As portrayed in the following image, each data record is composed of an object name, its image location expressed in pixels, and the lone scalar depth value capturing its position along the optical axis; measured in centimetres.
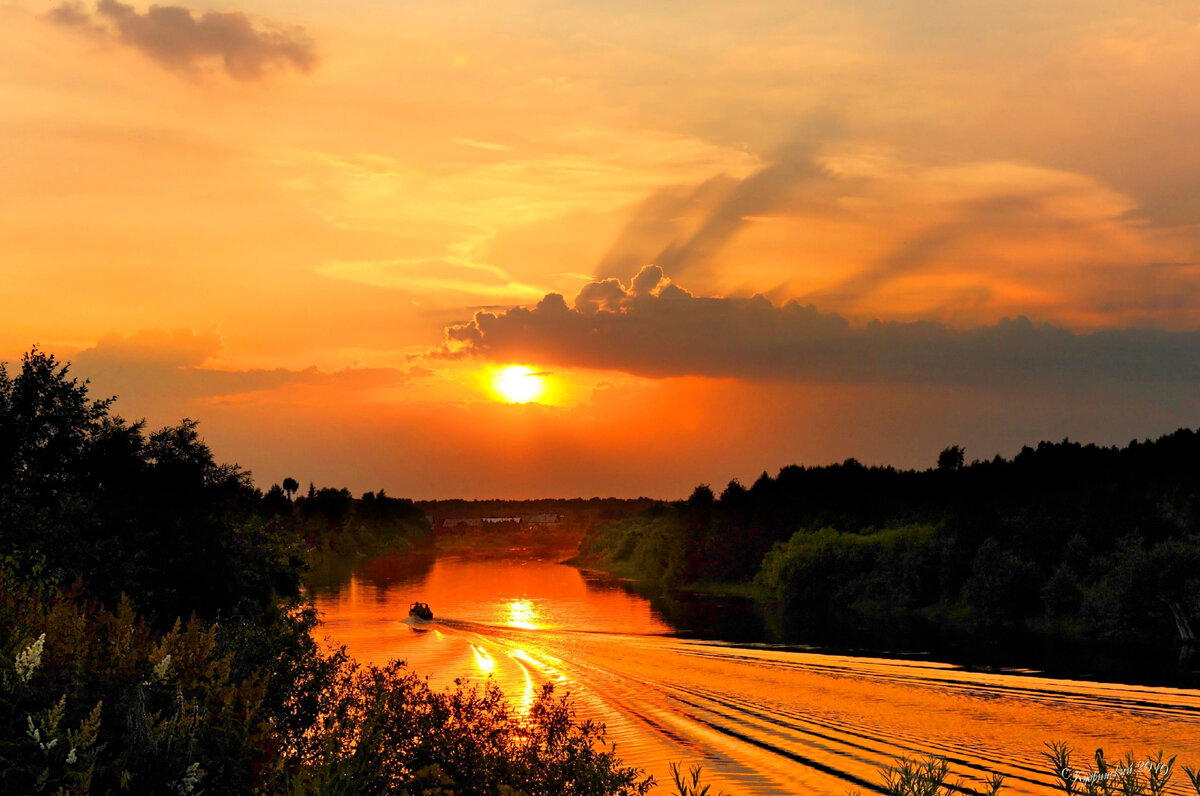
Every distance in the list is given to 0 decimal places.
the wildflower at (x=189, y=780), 1204
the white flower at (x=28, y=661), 1302
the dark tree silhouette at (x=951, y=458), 13400
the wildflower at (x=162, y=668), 1311
